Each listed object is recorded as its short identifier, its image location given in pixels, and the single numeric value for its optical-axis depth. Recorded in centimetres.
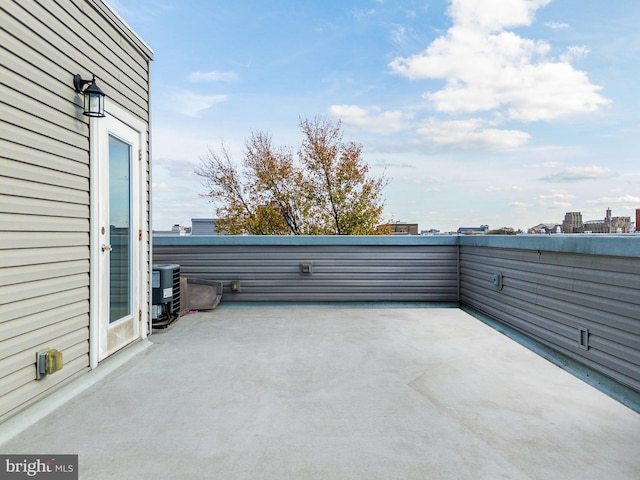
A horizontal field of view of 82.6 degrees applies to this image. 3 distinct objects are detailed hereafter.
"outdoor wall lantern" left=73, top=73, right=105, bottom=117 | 250
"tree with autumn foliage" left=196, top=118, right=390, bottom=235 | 1080
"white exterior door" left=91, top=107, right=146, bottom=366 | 272
